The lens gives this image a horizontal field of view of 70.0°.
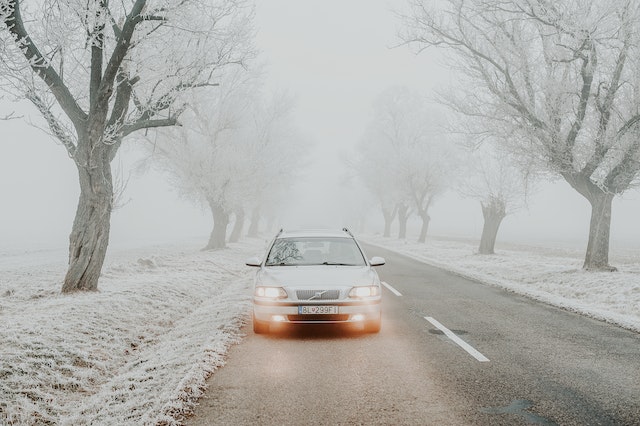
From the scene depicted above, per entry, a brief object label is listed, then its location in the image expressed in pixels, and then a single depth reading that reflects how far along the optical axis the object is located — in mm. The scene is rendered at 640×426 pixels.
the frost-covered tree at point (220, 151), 22516
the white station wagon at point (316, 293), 6637
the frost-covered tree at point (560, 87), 12609
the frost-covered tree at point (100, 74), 8750
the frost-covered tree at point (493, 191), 25703
